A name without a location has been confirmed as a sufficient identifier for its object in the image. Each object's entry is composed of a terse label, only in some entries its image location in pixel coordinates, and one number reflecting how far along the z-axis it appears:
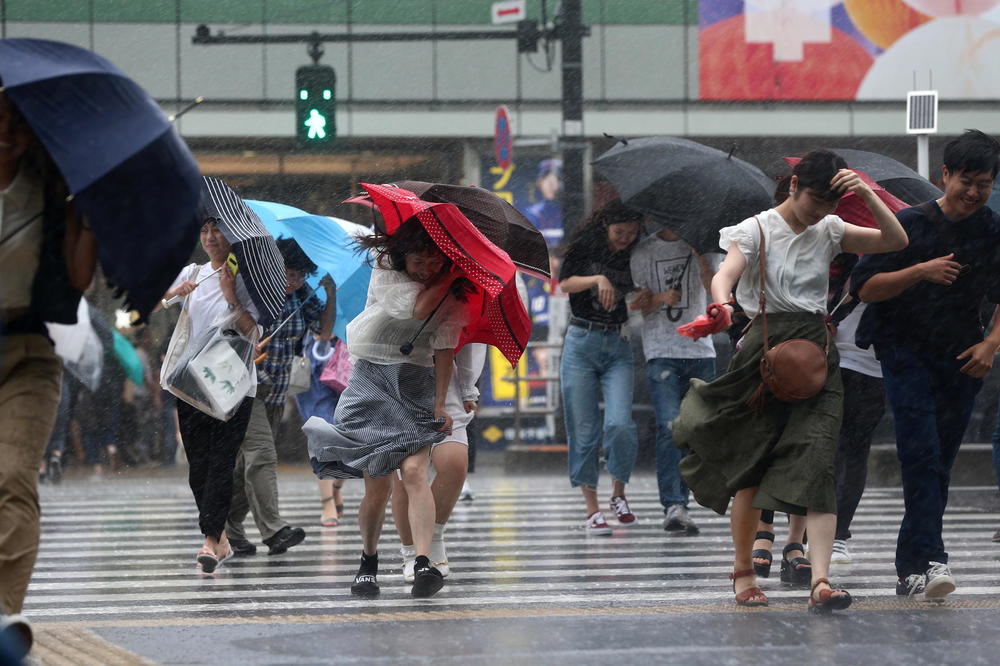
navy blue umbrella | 8.87
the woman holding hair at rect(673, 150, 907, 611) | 12.97
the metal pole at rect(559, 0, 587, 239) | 33.03
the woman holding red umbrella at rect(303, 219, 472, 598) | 14.46
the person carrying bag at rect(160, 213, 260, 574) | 16.61
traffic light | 33.97
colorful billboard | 43.34
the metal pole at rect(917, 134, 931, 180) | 26.22
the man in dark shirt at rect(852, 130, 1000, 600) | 13.77
